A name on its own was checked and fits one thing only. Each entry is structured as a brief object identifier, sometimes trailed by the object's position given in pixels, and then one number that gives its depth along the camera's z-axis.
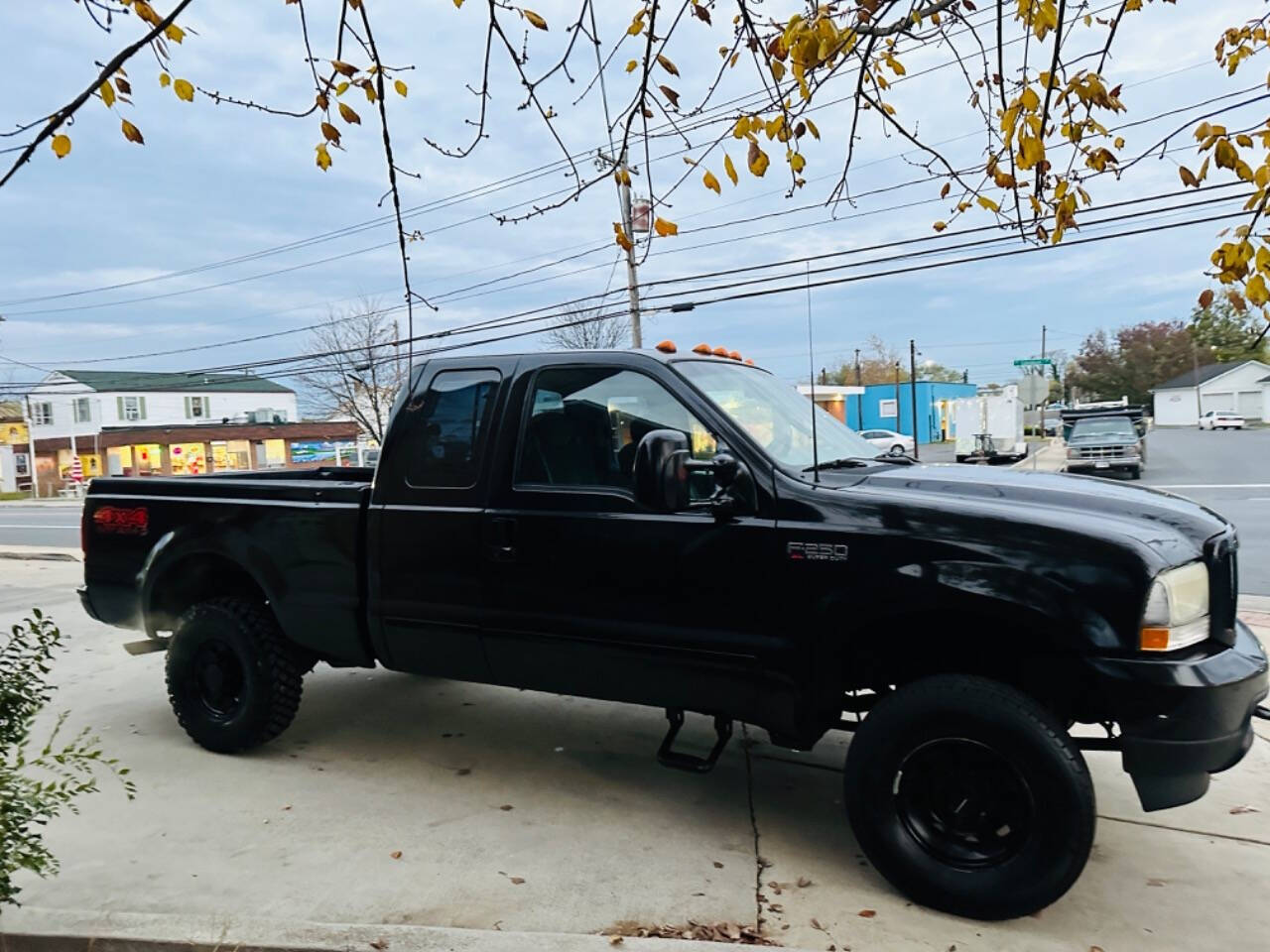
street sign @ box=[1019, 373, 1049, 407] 20.73
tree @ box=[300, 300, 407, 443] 38.53
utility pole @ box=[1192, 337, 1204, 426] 69.37
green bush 2.57
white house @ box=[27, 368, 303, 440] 55.53
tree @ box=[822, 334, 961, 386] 75.75
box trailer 31.05
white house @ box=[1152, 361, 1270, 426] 69.88
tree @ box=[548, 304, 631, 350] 30.67
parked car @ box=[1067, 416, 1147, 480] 23.25
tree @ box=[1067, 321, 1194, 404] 75.81
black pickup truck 2.81
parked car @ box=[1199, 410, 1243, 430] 58.66
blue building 50.56
